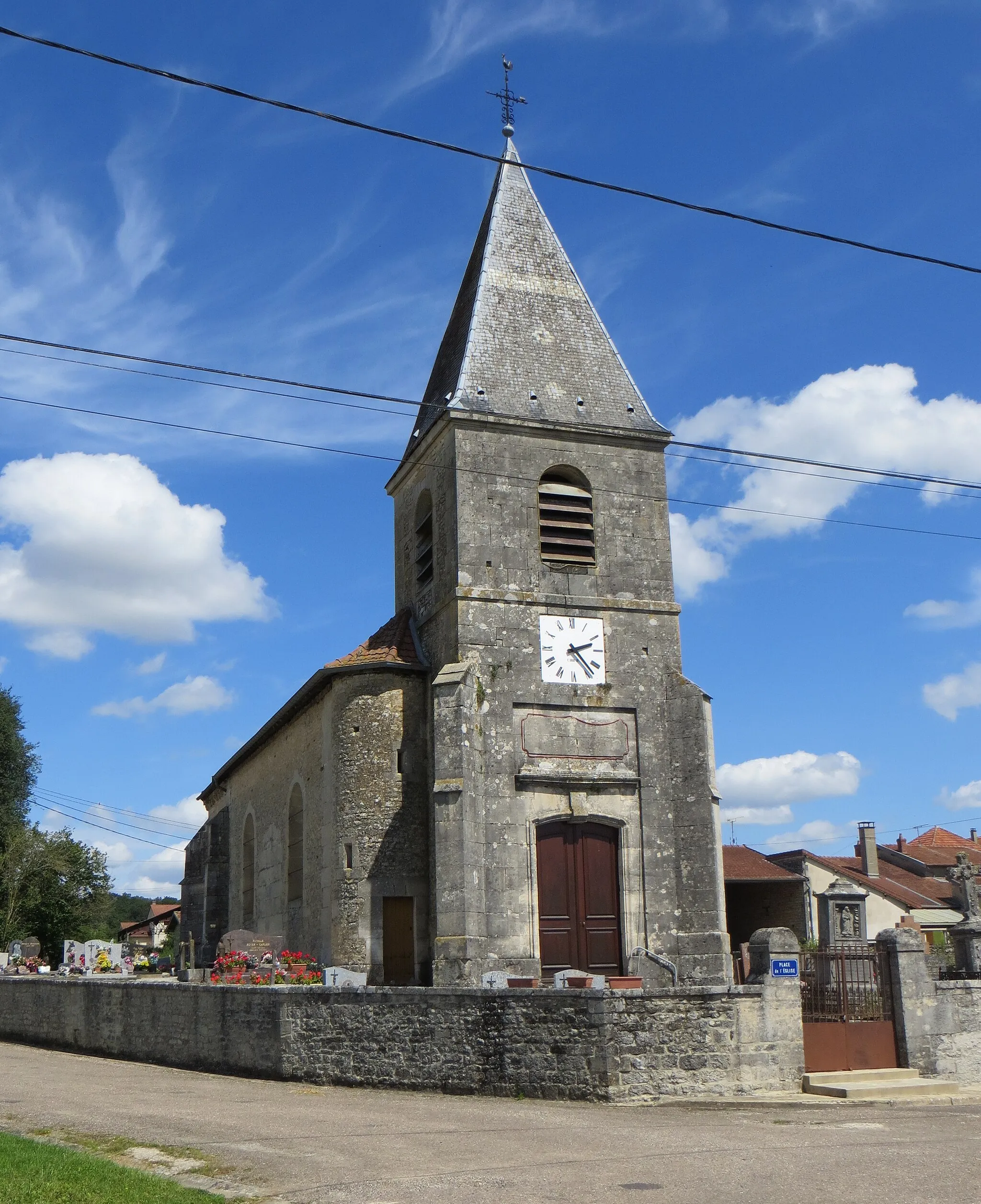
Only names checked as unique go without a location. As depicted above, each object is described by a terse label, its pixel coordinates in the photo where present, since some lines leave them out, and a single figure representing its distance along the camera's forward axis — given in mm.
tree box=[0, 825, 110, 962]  43469
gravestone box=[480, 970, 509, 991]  16906
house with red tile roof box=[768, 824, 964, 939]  42312
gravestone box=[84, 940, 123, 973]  27969
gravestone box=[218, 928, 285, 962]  20375
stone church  20000
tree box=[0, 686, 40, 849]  46819
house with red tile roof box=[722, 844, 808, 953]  36844
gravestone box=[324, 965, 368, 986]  17922
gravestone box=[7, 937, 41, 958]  32812
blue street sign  14375
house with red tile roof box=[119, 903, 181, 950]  69562
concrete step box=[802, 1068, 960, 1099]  13797
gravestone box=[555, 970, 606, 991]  16016
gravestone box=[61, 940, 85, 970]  28548
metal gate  14727
